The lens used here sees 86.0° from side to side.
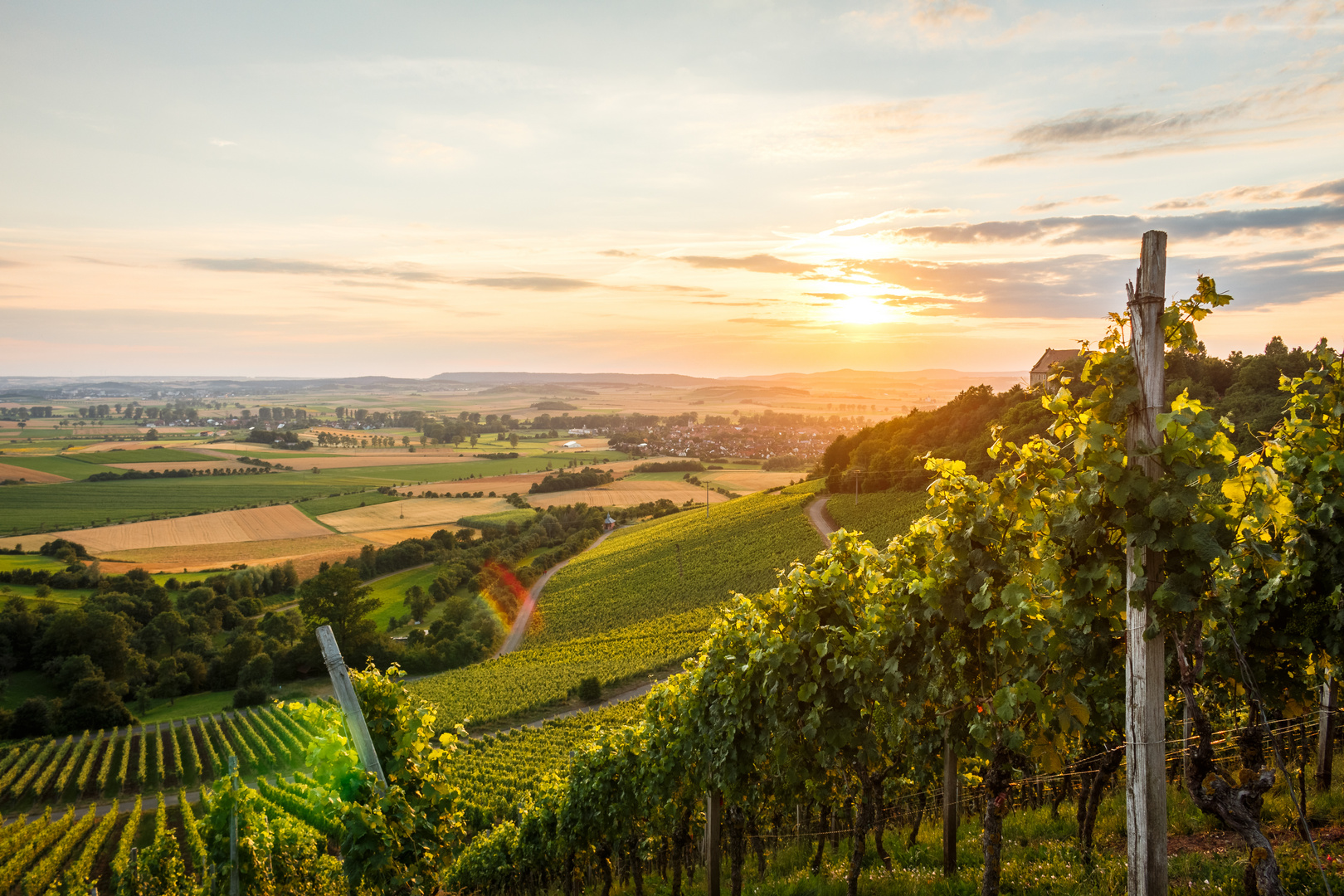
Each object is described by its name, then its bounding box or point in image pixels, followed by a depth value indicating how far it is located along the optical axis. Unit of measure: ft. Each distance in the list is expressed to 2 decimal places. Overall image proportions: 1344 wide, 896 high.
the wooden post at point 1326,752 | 27.63
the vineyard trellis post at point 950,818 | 27.94
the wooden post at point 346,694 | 18.60
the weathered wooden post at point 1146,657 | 13.66
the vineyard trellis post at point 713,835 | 30.30
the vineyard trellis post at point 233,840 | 34.60
